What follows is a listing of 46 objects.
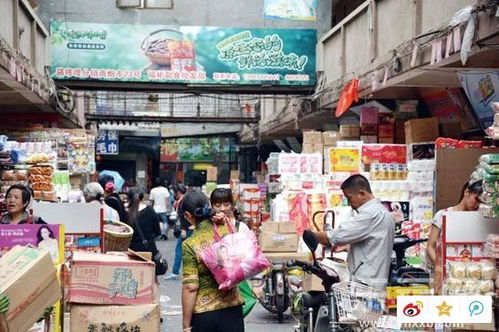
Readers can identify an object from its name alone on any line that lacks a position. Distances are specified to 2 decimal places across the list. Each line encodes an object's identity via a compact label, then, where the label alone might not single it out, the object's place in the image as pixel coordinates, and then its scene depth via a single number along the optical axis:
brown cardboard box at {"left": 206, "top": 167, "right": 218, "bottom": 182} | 29.08
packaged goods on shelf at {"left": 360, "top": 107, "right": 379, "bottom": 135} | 13.95
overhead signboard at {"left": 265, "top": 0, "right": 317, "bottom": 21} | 19.20
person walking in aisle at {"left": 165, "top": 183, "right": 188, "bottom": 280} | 15.41
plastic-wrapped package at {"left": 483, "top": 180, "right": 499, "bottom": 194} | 5.82
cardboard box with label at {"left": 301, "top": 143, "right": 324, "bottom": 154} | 15.48
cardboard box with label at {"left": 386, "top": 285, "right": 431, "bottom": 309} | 6.32
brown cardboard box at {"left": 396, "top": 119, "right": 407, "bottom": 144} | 13.63
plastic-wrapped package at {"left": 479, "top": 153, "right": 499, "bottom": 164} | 5.85
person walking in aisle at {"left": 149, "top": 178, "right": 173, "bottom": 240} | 24.87
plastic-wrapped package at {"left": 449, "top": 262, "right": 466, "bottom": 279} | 5.74
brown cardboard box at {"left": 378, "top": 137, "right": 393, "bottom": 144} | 13.67
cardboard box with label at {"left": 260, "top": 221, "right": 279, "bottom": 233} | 12.01
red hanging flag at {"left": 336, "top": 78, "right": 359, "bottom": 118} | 12.77
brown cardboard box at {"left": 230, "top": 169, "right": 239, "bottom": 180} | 28.67
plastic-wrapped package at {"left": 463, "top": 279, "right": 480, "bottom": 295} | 5.68
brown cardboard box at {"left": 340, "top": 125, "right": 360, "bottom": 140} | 14.51
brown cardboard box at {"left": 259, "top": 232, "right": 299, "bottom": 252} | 11.74
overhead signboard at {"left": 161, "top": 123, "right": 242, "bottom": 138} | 37.69
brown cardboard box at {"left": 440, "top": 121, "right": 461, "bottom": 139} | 11.98
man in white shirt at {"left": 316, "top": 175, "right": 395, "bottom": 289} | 6.52
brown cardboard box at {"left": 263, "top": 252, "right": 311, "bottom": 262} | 11.63
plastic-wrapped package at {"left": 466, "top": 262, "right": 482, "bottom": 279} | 5.73
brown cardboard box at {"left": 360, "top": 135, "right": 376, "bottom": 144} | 13.86
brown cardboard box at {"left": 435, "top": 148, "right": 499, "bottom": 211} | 9.02
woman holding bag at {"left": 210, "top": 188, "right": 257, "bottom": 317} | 6.02
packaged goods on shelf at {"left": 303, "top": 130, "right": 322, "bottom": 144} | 15.56
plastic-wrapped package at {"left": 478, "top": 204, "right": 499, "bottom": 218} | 5.73
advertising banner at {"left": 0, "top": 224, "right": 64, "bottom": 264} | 5.93
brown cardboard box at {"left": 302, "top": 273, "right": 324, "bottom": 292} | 7.86
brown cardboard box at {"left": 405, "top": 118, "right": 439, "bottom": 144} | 11.69
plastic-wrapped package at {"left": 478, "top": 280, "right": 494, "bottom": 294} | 5.68
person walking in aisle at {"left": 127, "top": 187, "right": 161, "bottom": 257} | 11.05
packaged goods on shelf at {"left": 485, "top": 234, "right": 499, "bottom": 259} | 5.68
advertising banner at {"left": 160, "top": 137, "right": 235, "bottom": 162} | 43.72
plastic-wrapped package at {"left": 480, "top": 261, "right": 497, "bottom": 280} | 5.73
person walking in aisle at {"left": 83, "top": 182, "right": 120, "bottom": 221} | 10.36
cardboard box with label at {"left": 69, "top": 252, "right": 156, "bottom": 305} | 5.67
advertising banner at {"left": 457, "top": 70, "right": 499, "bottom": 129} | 9.09
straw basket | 8.34
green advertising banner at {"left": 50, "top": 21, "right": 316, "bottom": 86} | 18.64
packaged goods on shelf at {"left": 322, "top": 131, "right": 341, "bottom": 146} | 15.28
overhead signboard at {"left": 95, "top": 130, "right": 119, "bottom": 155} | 31.84
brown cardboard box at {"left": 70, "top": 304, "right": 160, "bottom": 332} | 5.61
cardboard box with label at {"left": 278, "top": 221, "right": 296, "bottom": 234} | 12.08
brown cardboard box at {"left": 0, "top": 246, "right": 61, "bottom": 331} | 4.48
